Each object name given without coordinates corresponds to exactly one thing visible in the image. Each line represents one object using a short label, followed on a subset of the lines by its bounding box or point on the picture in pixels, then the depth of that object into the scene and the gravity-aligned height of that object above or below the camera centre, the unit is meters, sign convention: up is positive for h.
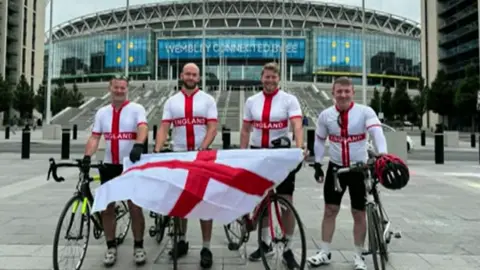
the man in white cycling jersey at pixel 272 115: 5.14 +0.37
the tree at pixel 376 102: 76.10 +7.82
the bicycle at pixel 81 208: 4.48 -0.60
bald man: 5.23 +0.35
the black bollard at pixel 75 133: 34.62 +1.07
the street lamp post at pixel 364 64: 25.10 +4.91
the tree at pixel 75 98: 77.02 +8.21
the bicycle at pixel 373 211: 4.51 -0.60
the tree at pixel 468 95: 48.47 +5.68
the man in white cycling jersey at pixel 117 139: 5.21 +0.10
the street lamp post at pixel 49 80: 33.31 +4.87
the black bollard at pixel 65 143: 17.53 +0.17
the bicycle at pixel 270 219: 4.63 -0.73
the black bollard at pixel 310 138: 19.89 +0.48
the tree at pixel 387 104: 72.62 +7.12
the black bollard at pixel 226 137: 20.39 +0.51
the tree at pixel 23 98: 66.00 +6.85
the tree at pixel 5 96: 60.25 +6.60
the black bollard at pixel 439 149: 17.59 +0.05
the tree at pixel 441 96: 56.84 +6.52
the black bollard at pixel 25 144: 18.02 +0.12
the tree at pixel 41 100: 72.69 +7.35
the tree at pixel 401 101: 68.69 +7.09
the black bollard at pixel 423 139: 30.31 +0.73
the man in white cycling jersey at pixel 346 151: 5.02 -0.01
